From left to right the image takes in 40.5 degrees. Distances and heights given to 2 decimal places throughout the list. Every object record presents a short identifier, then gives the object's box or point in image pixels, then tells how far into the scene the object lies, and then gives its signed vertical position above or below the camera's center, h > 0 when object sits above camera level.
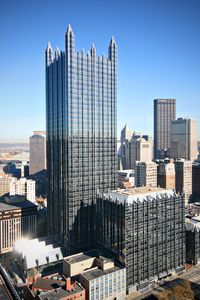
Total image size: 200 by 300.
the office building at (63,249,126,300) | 114.00 -56.41
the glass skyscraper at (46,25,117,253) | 151.50 +6.74
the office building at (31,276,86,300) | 105.81 -58.33
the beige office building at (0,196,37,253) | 178.88 -51.42
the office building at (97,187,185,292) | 124.56 -40.95
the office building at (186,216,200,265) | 150.25 -54.49
